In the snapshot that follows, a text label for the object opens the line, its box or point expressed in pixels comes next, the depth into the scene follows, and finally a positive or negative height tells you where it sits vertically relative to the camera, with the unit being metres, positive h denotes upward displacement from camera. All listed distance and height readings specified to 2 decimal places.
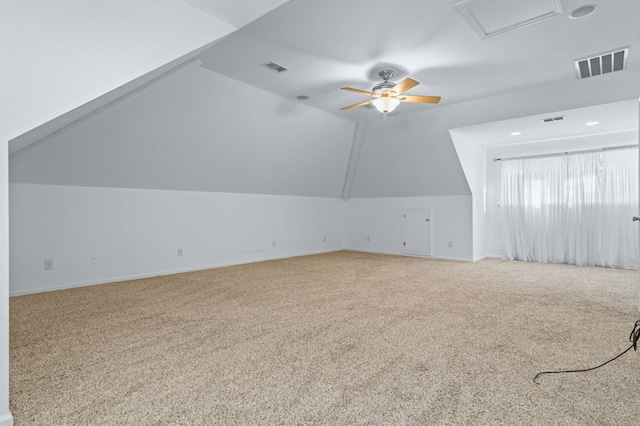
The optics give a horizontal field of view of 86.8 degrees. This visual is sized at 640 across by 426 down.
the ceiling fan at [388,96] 3.88 +1.37
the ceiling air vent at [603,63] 3.56 +1.66
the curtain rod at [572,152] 5.83 +1.13
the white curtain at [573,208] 5.82 +0.09
